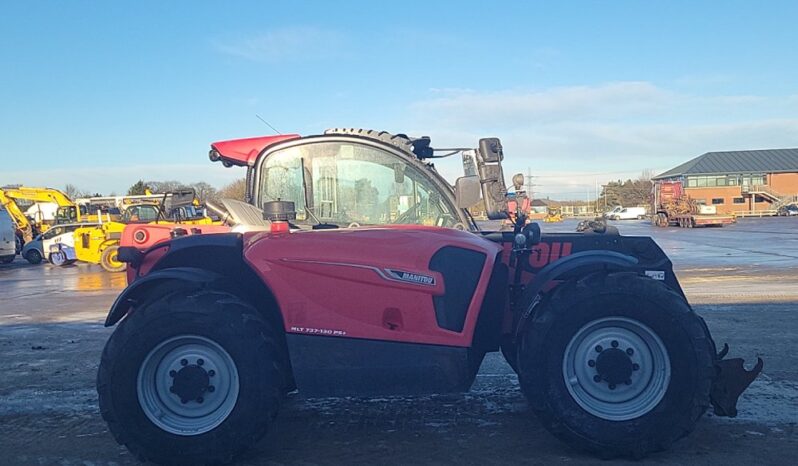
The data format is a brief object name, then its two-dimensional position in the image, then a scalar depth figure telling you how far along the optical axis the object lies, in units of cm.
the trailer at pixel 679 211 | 4572
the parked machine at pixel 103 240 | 2238
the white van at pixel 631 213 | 7141
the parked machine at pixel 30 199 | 3250
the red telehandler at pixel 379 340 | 429
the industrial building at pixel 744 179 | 7600
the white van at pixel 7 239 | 2609
